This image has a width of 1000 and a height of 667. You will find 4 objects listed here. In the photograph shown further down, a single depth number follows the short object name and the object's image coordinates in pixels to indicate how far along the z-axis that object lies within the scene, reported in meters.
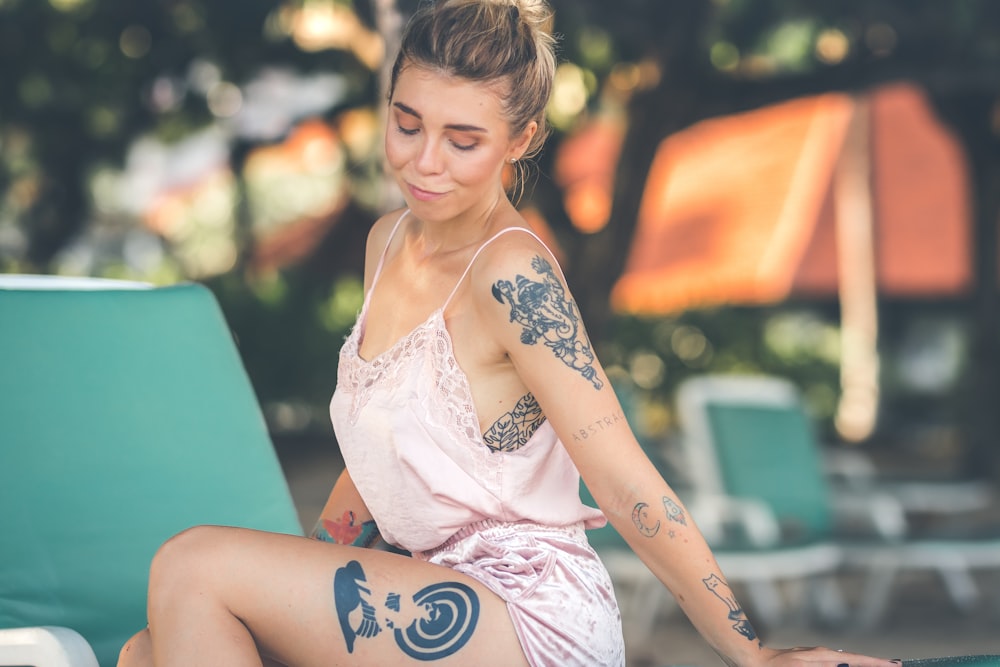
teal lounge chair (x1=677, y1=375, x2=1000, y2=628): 5.88
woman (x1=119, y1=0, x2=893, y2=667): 1.85
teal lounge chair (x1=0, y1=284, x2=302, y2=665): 2.74
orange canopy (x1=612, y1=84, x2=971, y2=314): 14.97
